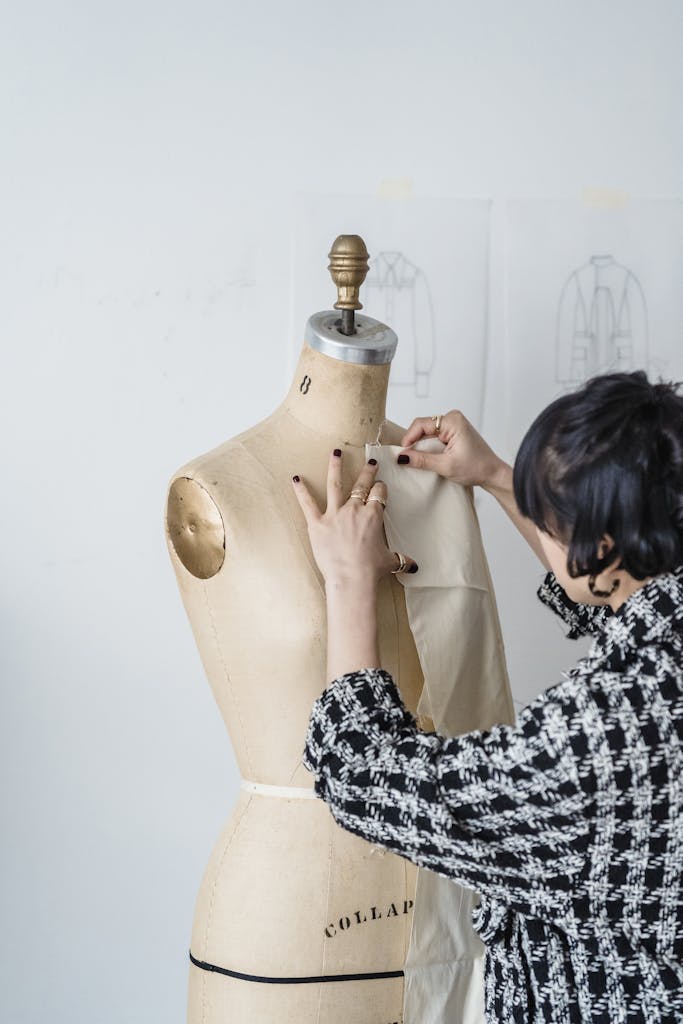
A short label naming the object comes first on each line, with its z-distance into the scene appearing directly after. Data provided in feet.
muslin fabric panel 3.99
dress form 3.90
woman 2.93
